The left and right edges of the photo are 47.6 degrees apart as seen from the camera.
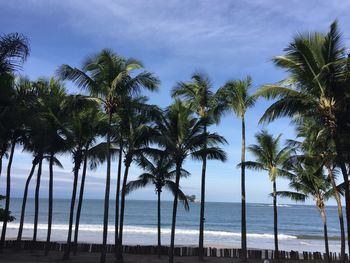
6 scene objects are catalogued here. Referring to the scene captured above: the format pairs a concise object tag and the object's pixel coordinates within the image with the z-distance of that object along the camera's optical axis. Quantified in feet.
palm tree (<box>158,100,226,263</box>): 70.74
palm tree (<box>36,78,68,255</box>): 68.28
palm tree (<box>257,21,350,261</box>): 42.19
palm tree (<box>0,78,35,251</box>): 54.29
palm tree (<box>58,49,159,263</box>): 61.72
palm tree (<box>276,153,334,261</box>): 79.68
